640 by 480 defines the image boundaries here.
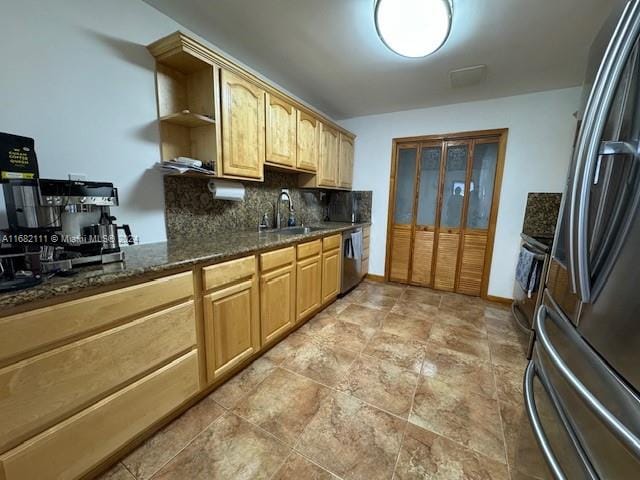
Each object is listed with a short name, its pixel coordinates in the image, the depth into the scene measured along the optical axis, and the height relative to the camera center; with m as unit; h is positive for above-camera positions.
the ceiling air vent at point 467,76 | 2.19 +1.18
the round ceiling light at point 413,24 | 1.43 +1.08
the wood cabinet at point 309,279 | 2.22 -0.68
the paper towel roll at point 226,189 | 1.89 +0.10
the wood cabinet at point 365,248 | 3.49 -0.60
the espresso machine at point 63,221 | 0.98 -0.10
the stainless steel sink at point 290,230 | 2.44 -0.28
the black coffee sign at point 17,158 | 0.92 +0.15
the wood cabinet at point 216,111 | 1.61 +0.66
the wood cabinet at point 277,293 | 1.82 -0.68
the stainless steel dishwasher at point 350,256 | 2.95 -0.60
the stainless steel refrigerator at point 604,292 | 0.50 -0.18
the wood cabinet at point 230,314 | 1.44 -0.68
